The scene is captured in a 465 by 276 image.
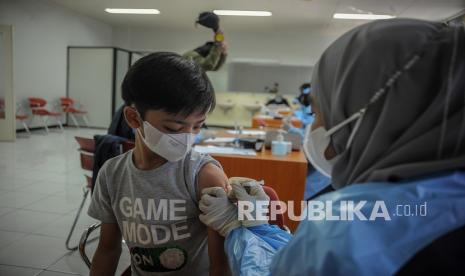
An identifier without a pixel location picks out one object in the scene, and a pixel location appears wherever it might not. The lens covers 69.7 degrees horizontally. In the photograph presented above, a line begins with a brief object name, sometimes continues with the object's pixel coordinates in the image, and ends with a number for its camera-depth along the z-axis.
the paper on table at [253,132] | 3.46
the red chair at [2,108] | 5.77
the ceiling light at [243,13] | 7.21
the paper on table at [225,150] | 2.37
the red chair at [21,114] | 6.75
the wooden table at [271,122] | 4.46
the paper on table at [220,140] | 2.88
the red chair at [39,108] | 6.89
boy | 0.93
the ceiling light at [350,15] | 6.60
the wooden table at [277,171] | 2.21
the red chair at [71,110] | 7.92
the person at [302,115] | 4.77
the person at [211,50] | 2.23
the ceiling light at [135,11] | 7.64
